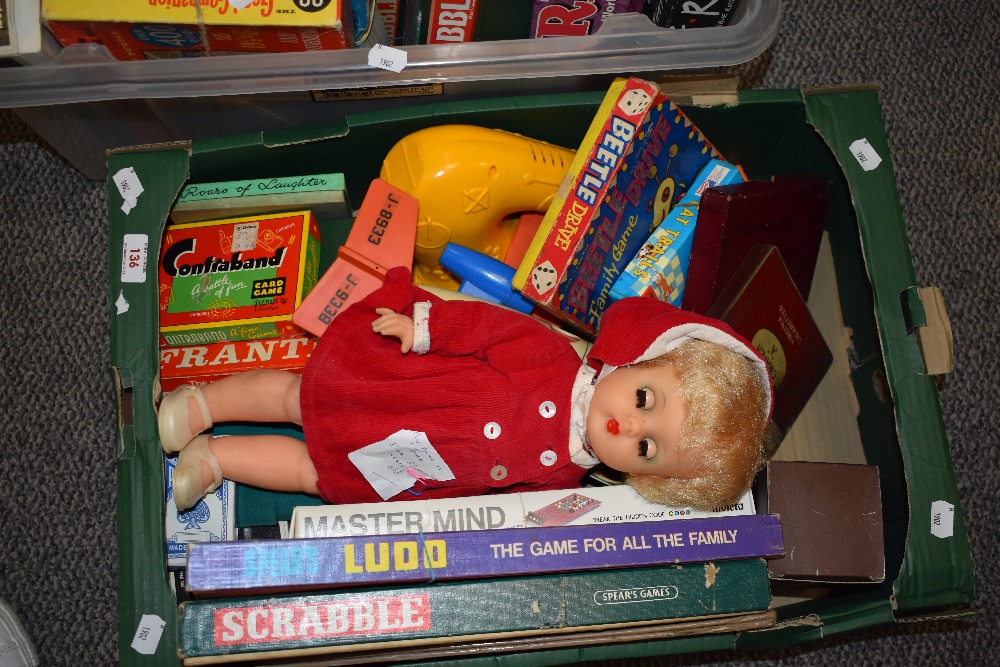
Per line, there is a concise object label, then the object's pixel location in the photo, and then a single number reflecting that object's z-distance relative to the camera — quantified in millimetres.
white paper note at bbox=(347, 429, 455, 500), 838
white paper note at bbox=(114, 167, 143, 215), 857
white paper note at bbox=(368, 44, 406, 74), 865
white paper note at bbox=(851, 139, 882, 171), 917
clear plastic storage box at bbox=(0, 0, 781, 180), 855
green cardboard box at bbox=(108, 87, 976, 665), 799
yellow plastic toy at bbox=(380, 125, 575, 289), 923
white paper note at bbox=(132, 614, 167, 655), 750
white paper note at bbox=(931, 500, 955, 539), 820
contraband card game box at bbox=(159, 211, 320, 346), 915
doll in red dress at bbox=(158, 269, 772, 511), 784
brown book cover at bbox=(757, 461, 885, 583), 835
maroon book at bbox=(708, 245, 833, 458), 908
